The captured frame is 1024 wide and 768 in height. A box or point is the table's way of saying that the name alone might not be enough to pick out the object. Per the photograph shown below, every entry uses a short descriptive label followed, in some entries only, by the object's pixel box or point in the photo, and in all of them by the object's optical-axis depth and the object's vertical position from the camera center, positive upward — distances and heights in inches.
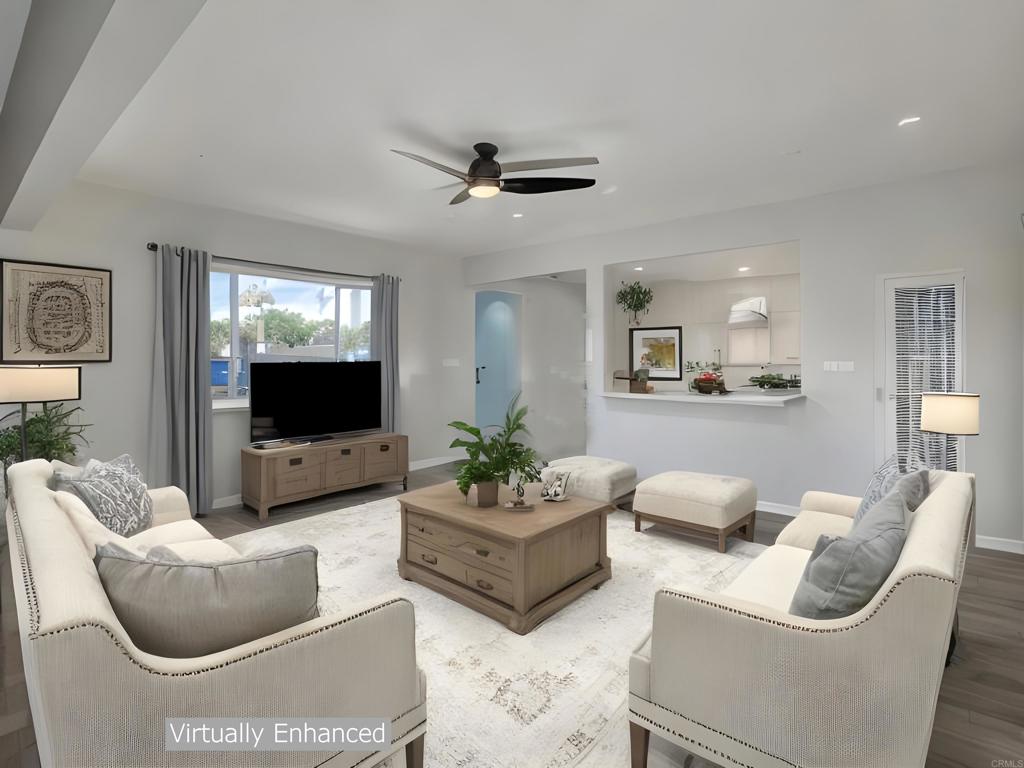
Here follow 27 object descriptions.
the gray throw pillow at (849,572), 55.6 -21.1
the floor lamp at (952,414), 106.0 -7.9
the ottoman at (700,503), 137.8 -34.1
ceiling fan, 121.0 +47.1
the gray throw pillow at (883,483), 82.8 -17.4
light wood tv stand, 175.6 -31.6
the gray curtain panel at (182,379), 168.2 +1.0
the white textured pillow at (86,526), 63.3 -18.4
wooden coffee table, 100.4 -35.9
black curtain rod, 167.8 +43.5
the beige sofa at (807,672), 47.4 -29.7
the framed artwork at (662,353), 287.0 +13.7
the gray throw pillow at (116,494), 96.3 -21.2
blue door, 262.8 +13.3
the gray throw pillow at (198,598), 46.6 -19.8
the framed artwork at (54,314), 144.2 +19.8
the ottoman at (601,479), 164.2 -31.8
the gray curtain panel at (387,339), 230.1 +18.2
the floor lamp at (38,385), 111.2 -0.2
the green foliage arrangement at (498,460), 116.0 -17.9
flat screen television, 187.5 -7.0
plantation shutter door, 149.6 +4.0
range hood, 246.2 +30.2
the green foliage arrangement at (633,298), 234.7 +36.5
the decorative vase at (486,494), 116.2 -25.2
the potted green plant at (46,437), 135.0 -14.1
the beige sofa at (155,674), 37.9 -24.9
